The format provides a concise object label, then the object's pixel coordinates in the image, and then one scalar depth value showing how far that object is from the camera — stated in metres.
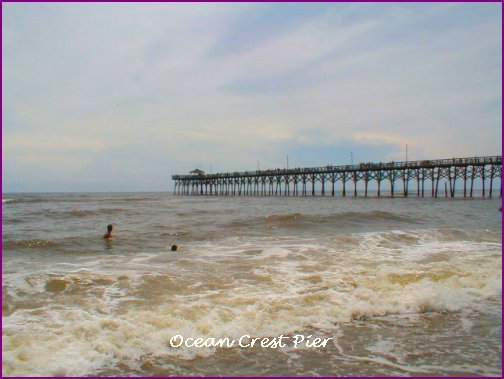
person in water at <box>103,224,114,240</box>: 13.05
